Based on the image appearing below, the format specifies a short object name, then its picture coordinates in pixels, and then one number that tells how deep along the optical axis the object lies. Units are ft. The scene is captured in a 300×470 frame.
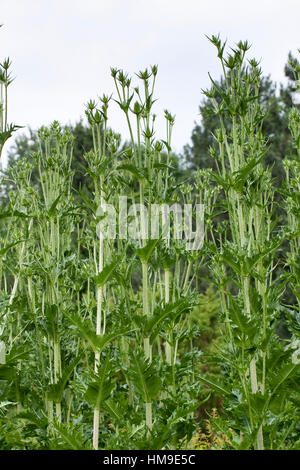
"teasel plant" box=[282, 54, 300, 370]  11.97
